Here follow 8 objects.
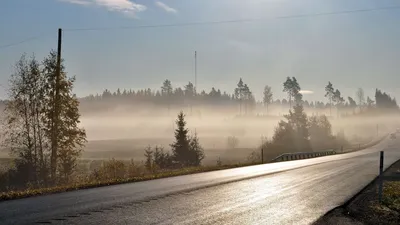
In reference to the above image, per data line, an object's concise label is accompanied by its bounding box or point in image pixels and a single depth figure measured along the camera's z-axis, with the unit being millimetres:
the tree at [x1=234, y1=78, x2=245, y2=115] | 185012
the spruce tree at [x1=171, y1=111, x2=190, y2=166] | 58375
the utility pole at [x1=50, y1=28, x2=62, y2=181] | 33250
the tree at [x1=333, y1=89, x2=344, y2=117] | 198350
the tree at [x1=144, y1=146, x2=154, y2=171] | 38322
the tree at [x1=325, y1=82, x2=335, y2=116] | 194250
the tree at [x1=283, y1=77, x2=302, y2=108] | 153138
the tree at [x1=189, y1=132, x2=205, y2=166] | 58053
